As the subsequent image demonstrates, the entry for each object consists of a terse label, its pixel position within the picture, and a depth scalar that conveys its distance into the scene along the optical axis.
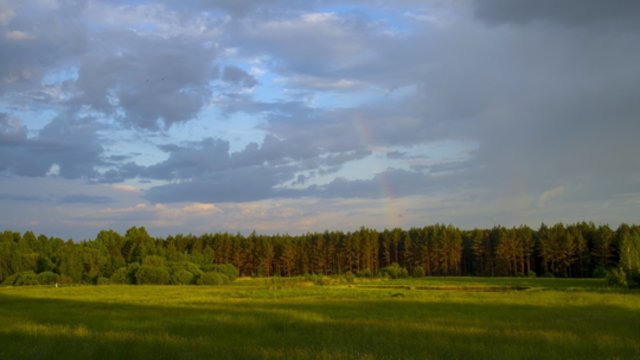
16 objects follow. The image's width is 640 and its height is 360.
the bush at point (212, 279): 106.88
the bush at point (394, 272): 131.88
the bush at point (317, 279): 101.15
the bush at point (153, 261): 112.12
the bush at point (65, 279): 110.97
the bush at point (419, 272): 136.38
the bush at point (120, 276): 108.62
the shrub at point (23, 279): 109.93
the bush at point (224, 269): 115.62
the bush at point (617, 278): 75.00
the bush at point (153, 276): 107.38
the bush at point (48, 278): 111.48
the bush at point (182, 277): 107.00
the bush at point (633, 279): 72.94
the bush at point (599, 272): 107.52
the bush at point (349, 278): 111.06
